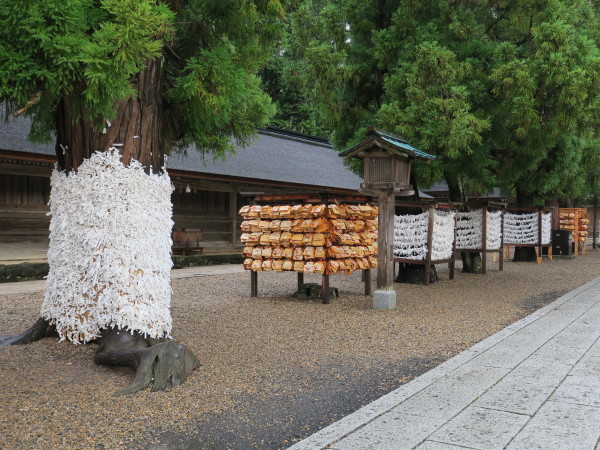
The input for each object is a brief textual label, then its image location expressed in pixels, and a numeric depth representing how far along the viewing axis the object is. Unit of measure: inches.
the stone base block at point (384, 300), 332.2
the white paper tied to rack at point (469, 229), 559.2
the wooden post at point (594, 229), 1135.8
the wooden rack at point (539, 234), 705.6
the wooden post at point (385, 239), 337.4
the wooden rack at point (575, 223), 938.7
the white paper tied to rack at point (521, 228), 709.3
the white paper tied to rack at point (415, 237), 452.4
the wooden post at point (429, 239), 448.1
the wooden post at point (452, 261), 499.3
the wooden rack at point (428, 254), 448.8
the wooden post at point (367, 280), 399.9
